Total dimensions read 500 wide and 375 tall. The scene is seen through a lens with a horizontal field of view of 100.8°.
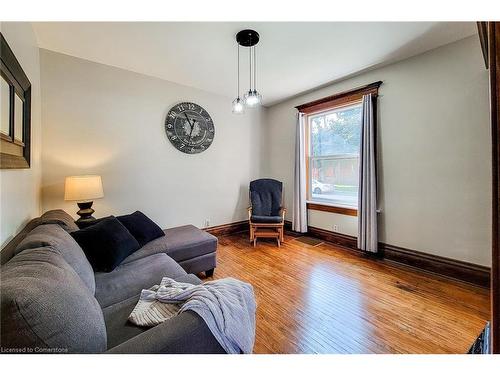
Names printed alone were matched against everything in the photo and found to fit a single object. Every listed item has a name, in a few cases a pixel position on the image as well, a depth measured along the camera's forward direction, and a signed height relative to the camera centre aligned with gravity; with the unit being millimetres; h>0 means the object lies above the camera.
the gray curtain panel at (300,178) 3723 +149
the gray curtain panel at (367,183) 2795 +35
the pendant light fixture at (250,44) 2045 +1504
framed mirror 1232 +530
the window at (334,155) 3174 +516
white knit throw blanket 857 -589
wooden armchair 3438 -363
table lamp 2184 -41
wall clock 3227 +955
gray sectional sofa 601 -446
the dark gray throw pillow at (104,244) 1646 -485
